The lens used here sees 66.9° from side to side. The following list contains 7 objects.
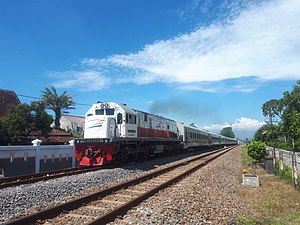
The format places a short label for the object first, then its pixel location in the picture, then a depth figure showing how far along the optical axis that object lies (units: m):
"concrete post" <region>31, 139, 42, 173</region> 11.08
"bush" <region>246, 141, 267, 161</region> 13.55
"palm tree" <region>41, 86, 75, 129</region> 36.82
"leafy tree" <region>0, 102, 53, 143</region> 25.29
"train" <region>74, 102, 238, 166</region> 11.93
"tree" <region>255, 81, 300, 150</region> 45.67
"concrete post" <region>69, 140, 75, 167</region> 13.33
